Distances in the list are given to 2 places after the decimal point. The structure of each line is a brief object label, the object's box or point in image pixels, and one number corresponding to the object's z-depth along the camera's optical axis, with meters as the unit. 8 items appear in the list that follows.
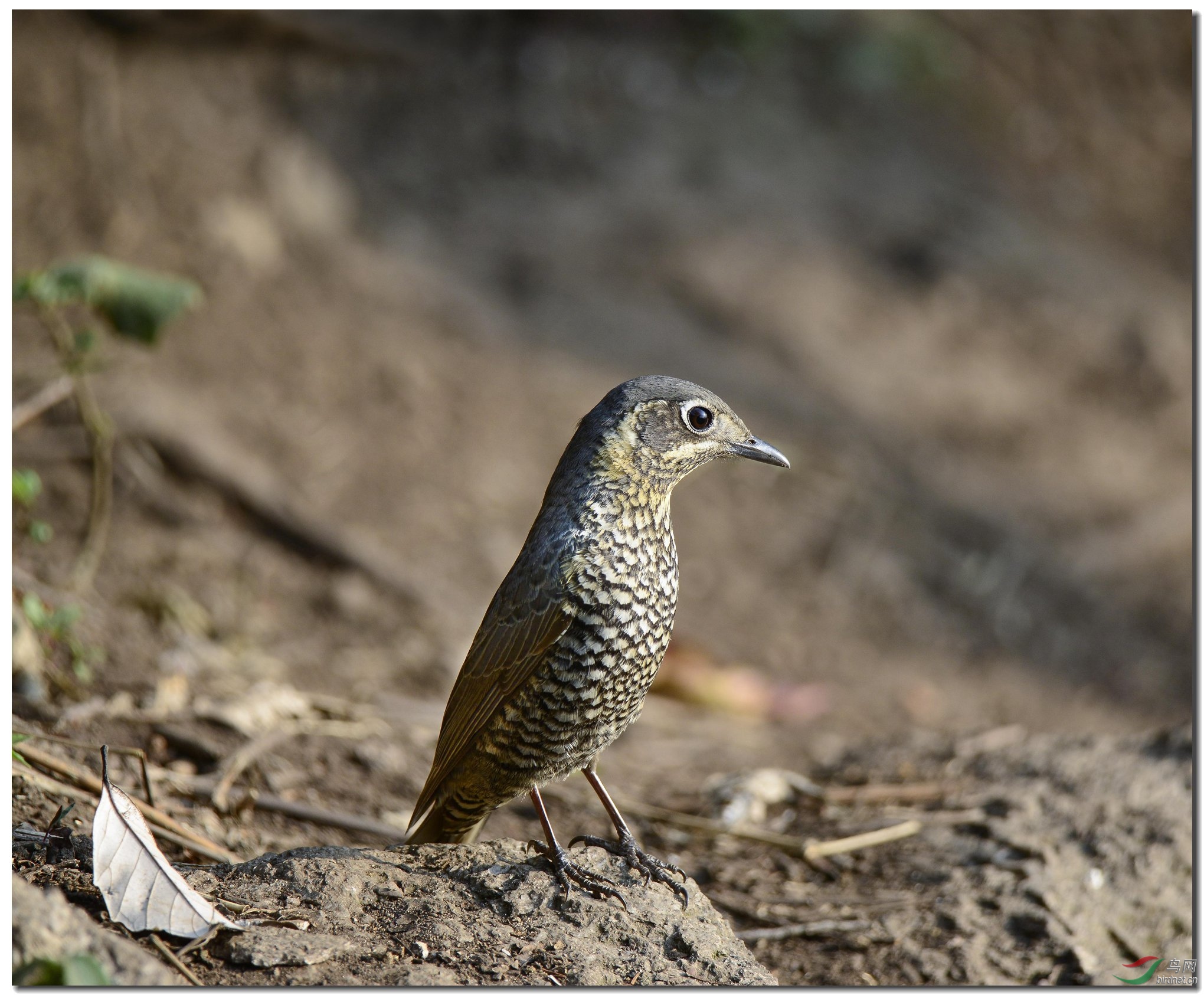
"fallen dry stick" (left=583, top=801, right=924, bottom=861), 9.03
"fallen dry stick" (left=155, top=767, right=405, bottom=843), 8.34
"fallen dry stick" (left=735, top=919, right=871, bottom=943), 7.93
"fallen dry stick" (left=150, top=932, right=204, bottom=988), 5.42
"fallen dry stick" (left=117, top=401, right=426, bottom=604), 13.61
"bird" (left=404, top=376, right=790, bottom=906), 7.00
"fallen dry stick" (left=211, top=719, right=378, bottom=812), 8.37
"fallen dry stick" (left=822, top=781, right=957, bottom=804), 9.95
